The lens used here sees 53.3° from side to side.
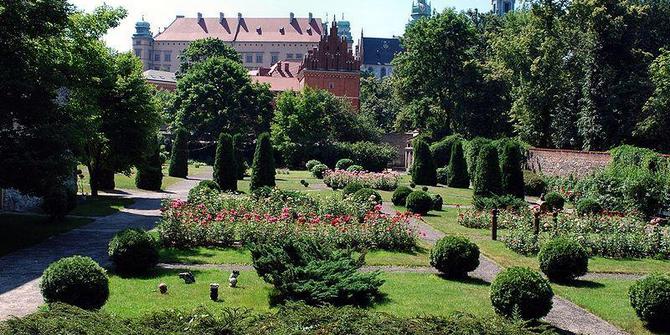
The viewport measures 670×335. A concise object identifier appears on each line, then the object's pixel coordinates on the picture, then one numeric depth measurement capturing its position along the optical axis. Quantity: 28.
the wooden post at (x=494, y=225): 20.56
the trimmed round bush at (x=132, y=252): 14.41
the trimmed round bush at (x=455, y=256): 14.91
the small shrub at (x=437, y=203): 28.81
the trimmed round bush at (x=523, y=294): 11.38
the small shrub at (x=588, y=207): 24.83
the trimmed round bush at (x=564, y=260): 14.88
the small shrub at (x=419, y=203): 26.88
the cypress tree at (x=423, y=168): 42.41
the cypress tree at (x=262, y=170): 32.06
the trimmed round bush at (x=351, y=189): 28.97
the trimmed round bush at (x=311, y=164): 50.95
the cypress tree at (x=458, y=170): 42.38
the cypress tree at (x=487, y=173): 30.75
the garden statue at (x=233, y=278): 13.62
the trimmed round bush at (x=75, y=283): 10.68
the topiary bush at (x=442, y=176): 44.78
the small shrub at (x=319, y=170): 46.34
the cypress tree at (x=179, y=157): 43.97
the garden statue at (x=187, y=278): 13.91
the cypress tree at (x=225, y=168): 32.91
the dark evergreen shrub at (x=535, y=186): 37.22
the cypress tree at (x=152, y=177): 36.12
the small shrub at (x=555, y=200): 28.43
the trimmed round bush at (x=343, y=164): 49.49
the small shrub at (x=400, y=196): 29.78
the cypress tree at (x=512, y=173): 30.73
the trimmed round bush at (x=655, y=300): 11.45
